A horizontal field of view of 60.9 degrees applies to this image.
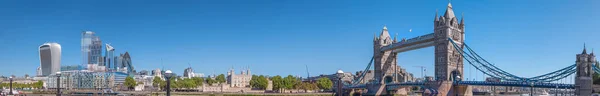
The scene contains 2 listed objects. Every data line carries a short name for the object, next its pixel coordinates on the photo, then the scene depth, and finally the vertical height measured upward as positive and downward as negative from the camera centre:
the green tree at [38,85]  165.19 -6.95
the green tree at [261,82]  129.75 -5.12
